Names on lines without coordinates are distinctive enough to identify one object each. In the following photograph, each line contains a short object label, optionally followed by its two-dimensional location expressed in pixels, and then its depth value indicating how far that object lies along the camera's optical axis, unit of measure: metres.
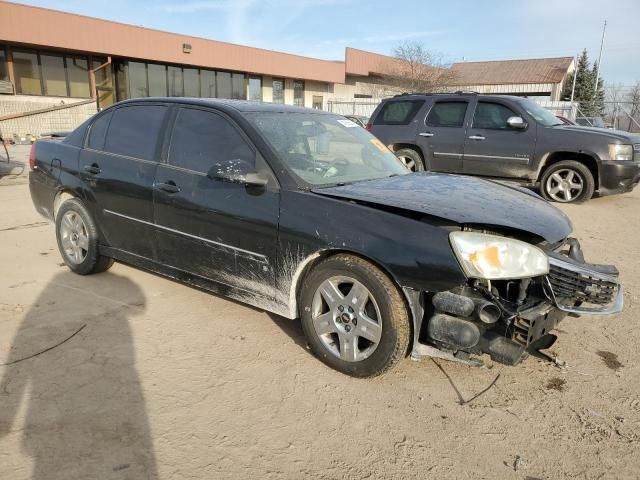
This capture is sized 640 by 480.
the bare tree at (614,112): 26.81
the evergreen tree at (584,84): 47.97
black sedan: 2.71
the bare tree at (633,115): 26.47
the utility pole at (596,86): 45.28
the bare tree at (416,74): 37.17
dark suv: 8.22
